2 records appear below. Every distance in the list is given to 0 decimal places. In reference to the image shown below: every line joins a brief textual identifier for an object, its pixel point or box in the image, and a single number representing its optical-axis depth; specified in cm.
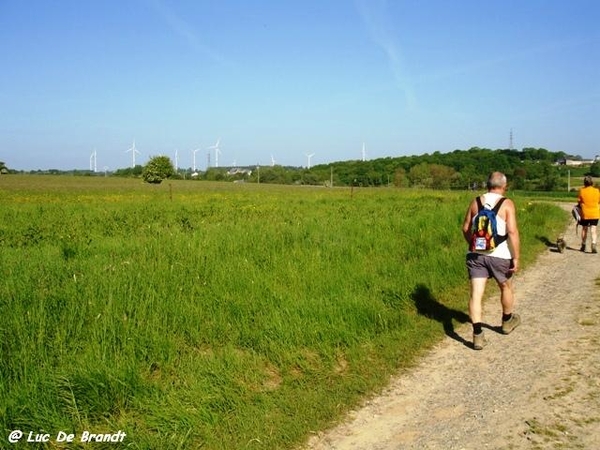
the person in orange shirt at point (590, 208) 1173
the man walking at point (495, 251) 530
